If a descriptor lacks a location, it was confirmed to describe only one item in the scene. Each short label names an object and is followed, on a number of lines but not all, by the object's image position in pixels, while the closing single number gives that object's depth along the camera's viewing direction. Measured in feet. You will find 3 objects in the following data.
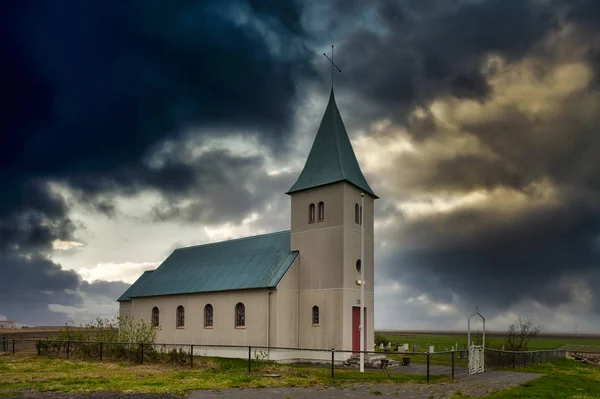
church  108.58
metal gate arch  81.66
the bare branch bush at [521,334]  146.51
